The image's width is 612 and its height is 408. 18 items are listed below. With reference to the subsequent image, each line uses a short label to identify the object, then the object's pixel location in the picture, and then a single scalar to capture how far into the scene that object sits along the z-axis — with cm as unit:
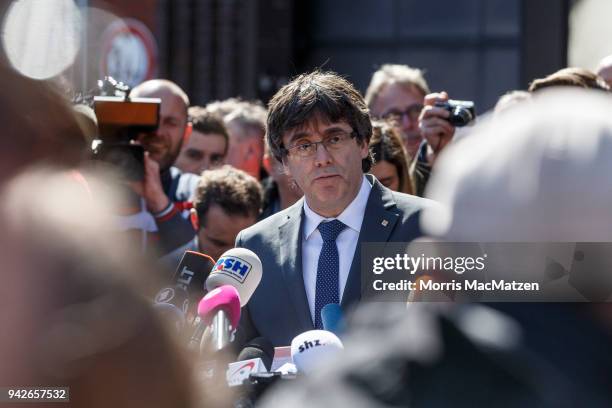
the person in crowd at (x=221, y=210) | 980
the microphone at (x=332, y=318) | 590
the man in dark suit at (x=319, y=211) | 687
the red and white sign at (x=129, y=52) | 1822
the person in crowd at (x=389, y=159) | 941
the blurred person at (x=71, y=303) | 289
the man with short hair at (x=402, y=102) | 1159
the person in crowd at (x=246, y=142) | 1309
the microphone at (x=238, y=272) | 556
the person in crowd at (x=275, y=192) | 1060
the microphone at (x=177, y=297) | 547
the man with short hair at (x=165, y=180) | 1005
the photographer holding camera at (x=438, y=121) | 1016
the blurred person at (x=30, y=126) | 304
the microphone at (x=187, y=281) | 559
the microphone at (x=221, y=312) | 477
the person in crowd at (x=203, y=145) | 1257
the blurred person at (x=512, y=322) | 256
